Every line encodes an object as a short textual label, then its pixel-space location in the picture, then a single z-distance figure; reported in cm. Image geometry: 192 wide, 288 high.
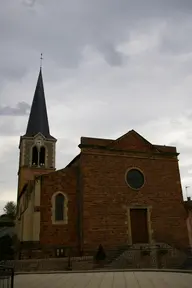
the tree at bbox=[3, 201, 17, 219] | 6691
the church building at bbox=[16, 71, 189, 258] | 2245
